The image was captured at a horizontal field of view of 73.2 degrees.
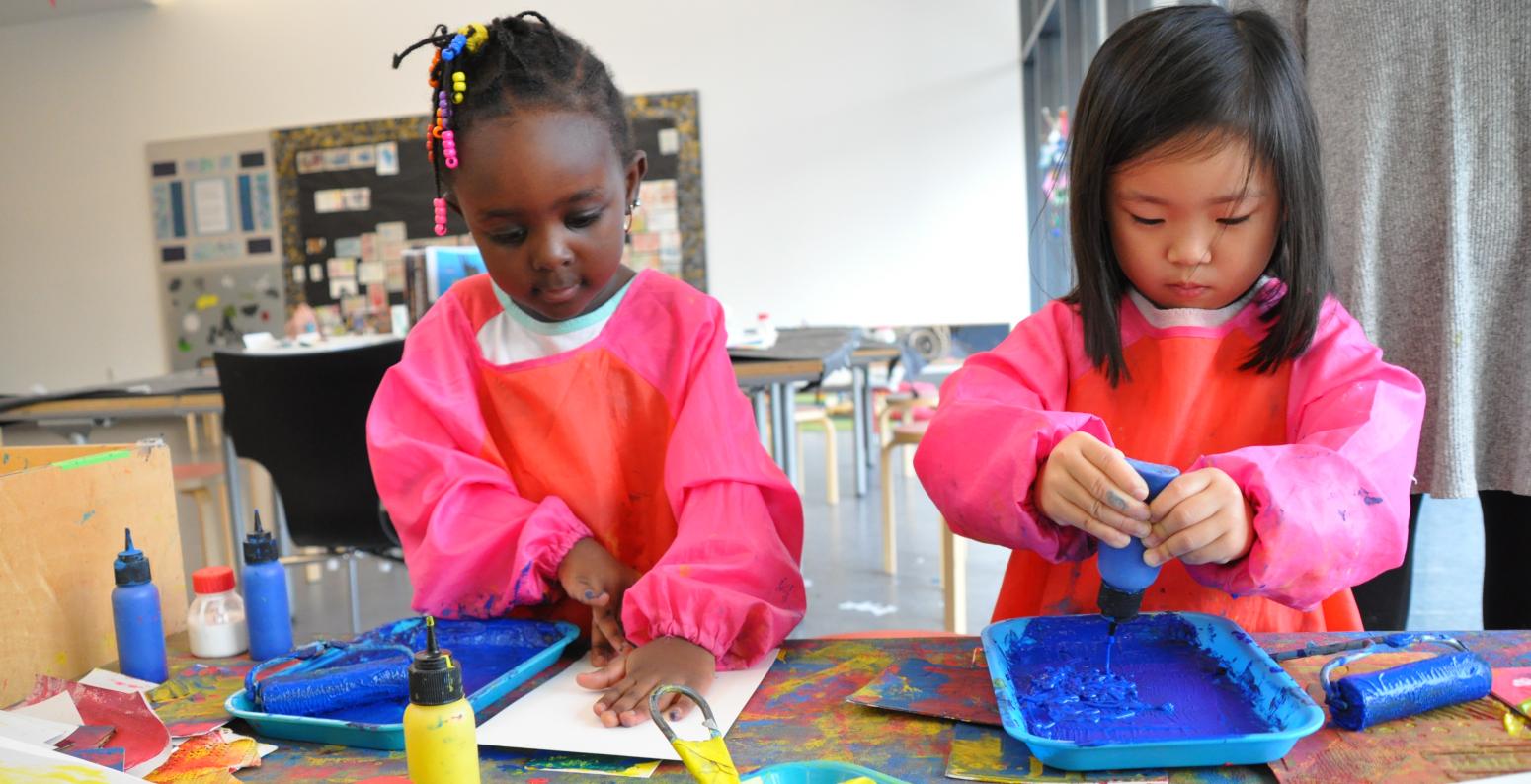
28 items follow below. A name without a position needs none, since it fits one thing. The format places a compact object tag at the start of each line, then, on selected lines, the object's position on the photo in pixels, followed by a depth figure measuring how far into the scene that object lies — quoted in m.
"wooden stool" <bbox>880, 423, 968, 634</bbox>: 2.72
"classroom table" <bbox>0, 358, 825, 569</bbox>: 2.82
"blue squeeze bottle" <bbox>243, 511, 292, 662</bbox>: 1.06
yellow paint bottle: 0.65
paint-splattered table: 0.75
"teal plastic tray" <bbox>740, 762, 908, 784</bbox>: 0.66
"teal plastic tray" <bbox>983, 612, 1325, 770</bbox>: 0.69
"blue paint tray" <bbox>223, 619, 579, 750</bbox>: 0.83
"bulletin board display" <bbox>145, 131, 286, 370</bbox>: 7.12
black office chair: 2.45
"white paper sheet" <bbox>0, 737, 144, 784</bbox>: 0.65
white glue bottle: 1.07
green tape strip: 1.04
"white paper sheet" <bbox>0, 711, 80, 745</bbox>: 0.83
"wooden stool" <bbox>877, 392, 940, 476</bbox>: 4.90
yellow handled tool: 0.63
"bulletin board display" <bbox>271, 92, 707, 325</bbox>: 6.72
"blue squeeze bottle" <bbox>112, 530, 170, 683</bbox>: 1.01
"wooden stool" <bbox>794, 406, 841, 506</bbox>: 4.91
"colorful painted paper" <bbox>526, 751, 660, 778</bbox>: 0.76
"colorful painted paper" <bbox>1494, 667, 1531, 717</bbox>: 0.76
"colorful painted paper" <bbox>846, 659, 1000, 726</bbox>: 0.82
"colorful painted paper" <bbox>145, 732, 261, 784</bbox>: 0.78
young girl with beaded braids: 1.05
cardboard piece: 0.98
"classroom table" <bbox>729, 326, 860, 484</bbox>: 2.59
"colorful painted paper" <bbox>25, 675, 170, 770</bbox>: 0.83
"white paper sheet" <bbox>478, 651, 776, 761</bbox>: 0.80
